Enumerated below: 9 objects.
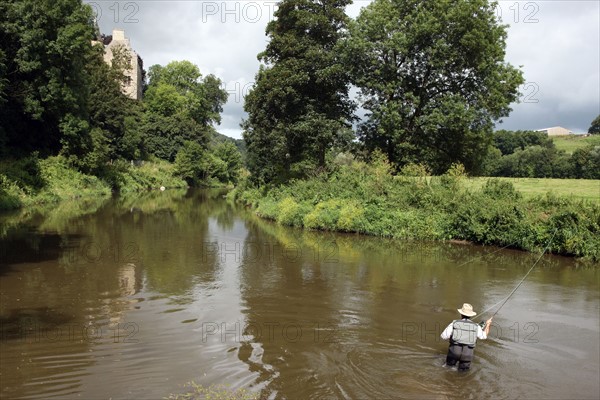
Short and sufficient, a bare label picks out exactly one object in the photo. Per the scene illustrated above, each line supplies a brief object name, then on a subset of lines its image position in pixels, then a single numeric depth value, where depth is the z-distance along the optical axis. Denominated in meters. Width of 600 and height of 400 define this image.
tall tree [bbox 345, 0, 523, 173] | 28.78
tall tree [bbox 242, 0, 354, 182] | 30.92
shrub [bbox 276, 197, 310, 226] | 27.09
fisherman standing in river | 7.98
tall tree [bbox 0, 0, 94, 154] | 33.16
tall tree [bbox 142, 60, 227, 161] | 75.12
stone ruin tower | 77.62
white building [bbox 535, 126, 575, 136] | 99.31
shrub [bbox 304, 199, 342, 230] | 25.20
